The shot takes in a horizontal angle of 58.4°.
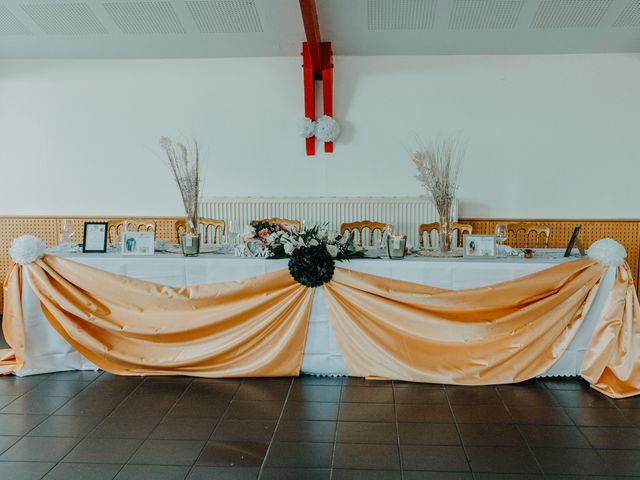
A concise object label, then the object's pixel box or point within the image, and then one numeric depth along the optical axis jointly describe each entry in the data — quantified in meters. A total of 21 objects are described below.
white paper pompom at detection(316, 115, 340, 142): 6.07
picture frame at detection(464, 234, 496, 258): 3.87
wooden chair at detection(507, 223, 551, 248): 5.28
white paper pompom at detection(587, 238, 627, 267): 3.58
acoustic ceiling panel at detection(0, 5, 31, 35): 5.34
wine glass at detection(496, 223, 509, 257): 4.23
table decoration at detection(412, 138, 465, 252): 4.14
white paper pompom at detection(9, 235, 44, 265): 3.77
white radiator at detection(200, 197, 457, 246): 6.10
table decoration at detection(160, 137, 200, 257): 3.98
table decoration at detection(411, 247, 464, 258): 3.98
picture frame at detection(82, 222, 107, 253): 4.10
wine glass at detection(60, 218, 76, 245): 4.43
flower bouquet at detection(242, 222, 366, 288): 3.67
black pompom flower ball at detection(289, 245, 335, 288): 3.66
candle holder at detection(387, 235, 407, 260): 3.81
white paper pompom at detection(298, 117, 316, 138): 6.07
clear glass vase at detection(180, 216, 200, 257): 3.98
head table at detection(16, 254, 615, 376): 3.68
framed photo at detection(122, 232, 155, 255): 3.99
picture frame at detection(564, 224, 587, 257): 3.94
